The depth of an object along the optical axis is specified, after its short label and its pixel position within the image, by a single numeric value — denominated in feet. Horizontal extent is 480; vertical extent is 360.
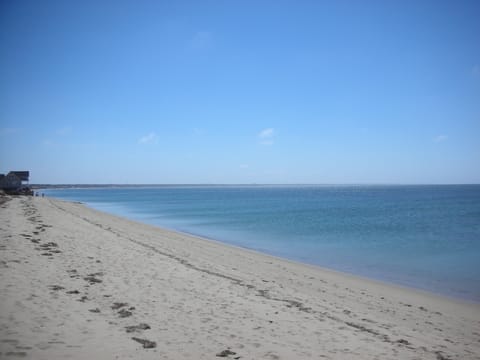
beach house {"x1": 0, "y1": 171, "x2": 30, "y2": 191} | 201.25
